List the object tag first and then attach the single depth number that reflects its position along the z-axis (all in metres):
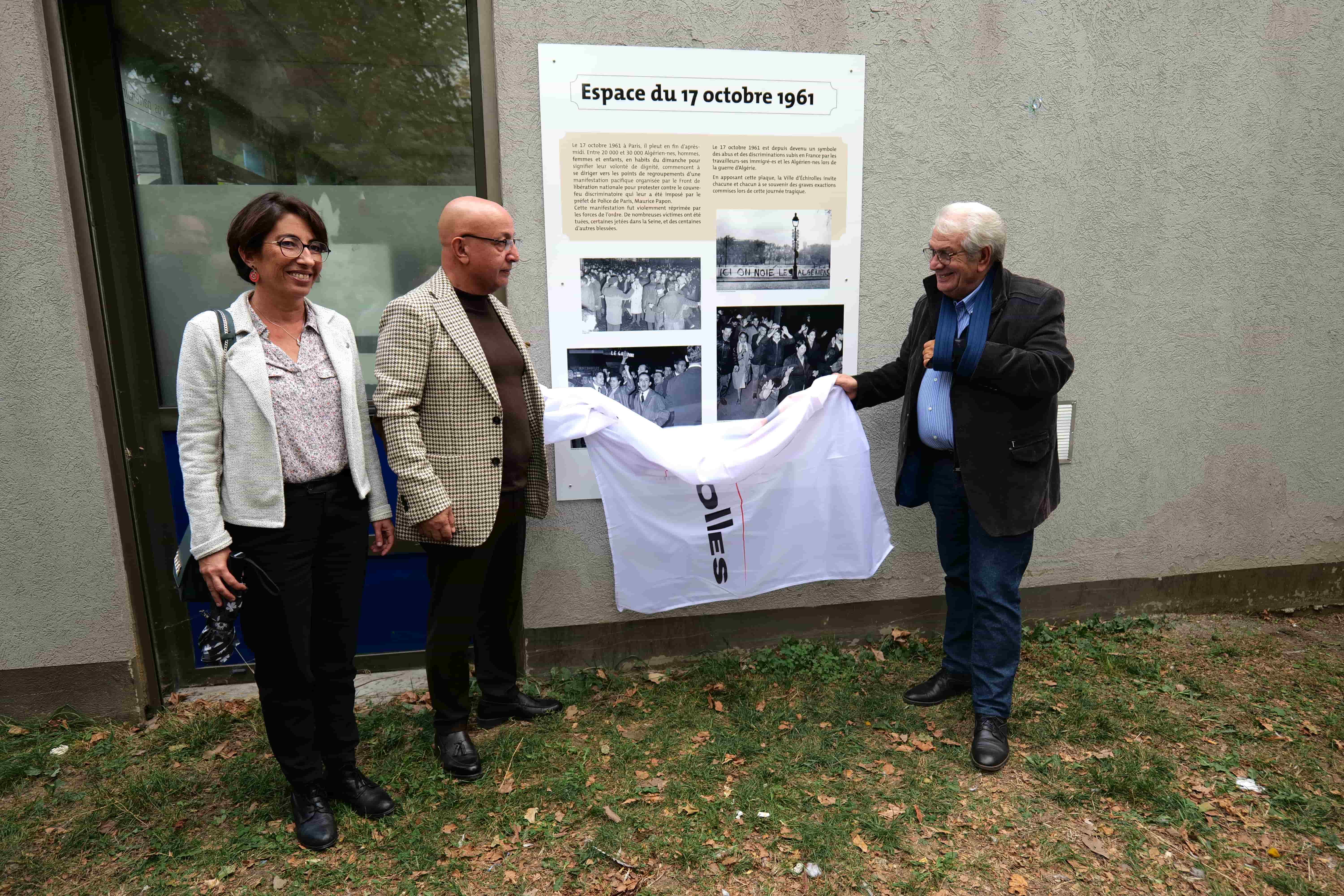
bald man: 2.68
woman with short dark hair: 2.30
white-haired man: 2.86
